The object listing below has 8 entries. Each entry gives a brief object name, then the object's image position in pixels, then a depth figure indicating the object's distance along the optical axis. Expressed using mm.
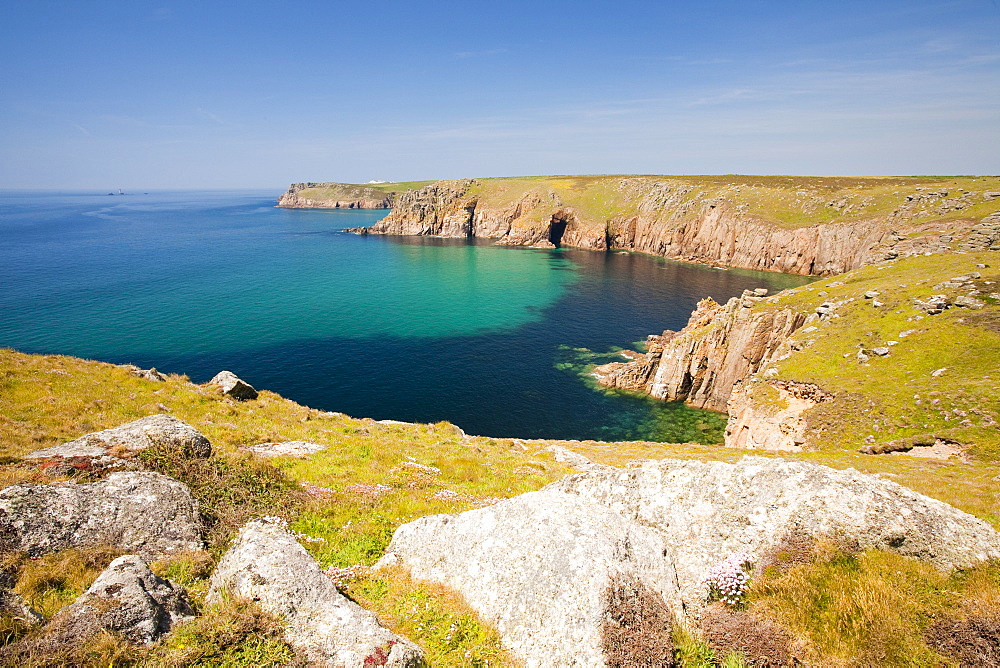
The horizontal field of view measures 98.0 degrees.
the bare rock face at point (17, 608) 8227
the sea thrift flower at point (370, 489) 18891
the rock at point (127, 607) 8188
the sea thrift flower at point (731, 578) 10539
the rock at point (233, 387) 33781
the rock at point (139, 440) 16094
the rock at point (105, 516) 11141
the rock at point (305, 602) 8945
